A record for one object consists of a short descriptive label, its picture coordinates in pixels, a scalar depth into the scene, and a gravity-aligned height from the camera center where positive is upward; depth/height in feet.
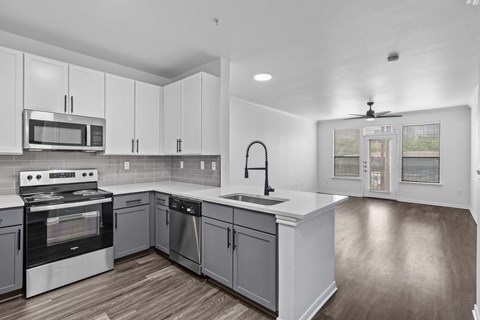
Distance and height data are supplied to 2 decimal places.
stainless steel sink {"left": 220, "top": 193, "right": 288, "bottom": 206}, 7.86 -1.34
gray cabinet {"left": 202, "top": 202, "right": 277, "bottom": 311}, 6.28 -2.66
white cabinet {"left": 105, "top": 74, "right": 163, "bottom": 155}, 10.12 +1.91
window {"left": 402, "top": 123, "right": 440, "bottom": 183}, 21.47 +0.72
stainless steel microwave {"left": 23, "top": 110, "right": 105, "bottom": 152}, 8.05 +0.98
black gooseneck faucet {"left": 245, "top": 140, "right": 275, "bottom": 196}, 8.24 -1.01
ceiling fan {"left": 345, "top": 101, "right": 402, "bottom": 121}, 17.69 +3.50
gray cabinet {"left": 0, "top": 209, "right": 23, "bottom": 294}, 6.89 -2.66
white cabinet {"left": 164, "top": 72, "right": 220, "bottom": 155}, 10.07 +1.95
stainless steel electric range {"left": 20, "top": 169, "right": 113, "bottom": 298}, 7.31 -2.37
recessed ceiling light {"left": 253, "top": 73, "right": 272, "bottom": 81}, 12.69 +4.50
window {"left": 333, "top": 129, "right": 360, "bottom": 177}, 26.25 +0.83
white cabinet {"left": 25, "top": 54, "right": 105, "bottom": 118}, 8.14 +2.61
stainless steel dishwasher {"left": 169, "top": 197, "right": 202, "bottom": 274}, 8.33 -2.68
